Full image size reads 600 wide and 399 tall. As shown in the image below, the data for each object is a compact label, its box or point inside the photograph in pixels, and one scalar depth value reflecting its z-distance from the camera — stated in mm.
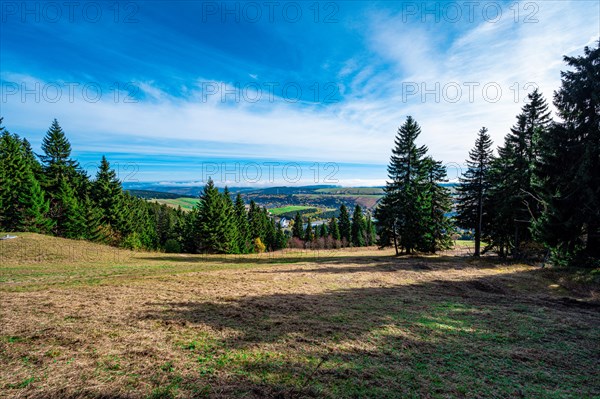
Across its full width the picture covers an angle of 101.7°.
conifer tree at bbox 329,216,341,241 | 77025
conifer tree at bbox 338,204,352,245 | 79000
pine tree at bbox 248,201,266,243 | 66825
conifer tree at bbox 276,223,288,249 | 74750
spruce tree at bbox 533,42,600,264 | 14641
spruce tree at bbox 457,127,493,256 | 28703
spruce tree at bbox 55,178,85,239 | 37781
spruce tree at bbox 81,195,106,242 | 38375
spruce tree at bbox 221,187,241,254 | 42281
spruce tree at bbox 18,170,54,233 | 34000
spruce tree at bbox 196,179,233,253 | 40750
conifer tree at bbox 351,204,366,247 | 76688
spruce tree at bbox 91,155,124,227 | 40031
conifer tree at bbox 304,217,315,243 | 83225
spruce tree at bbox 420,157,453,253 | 30750
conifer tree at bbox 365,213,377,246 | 81062
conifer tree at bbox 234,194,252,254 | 54688
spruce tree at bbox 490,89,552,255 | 23703
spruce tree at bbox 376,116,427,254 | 29000
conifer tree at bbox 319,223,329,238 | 82500
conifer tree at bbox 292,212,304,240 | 84294
